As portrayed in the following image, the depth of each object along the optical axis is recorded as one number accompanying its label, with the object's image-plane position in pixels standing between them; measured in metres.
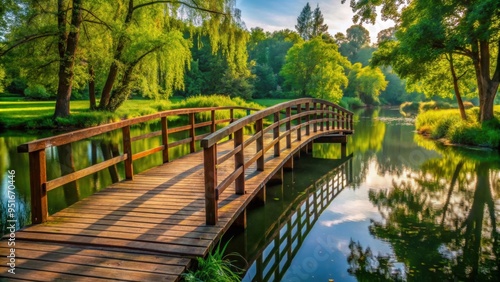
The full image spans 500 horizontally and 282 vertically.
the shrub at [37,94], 35.90
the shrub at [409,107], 43.81
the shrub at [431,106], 31.33
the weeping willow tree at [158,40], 16.42
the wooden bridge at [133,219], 3.51
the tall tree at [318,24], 73.62
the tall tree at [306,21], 74.38
